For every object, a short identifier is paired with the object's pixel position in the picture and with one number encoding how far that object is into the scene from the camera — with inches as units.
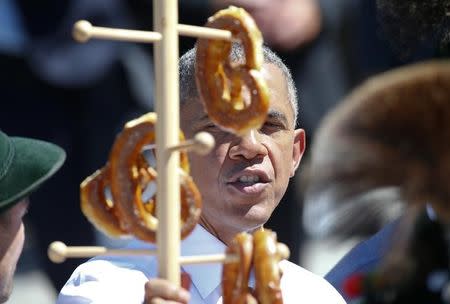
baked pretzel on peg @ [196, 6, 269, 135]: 177.5
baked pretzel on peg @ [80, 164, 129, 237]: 180.5
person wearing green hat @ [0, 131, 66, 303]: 217.0
